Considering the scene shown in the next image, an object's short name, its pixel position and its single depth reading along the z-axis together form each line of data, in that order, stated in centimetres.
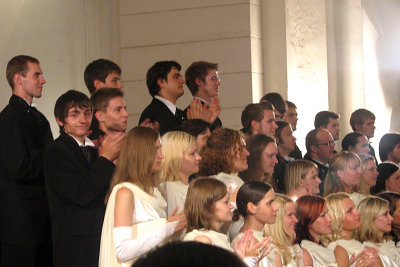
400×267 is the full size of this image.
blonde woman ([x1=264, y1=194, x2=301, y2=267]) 888
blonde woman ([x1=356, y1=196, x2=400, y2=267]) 1109
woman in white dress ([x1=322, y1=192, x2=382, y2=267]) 1033
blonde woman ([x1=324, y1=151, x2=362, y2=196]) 1179
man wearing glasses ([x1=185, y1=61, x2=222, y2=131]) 1180
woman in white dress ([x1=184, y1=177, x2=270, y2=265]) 751
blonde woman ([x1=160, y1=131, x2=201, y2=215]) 852
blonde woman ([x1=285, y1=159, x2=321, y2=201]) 1078
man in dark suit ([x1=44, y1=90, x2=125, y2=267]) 780
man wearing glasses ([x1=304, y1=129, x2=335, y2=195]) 1361
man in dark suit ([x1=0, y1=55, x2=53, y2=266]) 842
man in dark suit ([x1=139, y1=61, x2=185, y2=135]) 1045
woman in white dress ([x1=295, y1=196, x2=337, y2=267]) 967
